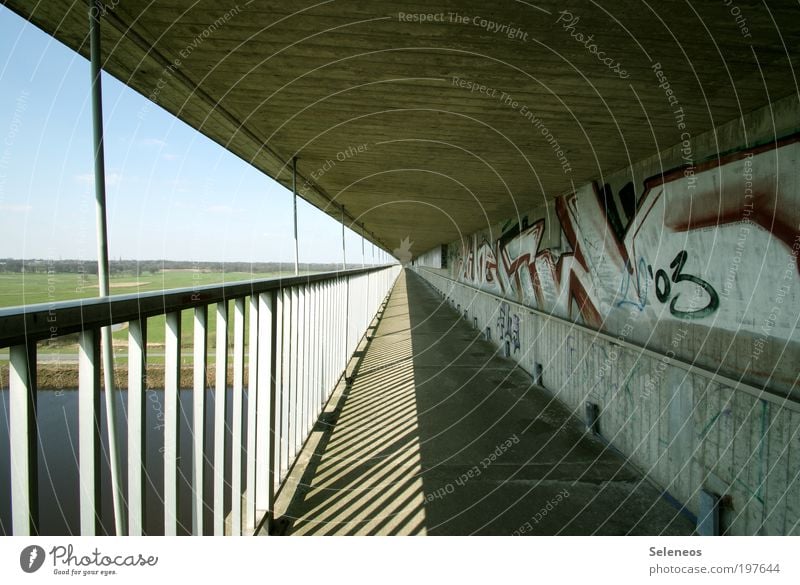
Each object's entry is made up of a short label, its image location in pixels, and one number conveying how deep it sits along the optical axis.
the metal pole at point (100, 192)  1.68
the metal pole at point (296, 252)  5.25
